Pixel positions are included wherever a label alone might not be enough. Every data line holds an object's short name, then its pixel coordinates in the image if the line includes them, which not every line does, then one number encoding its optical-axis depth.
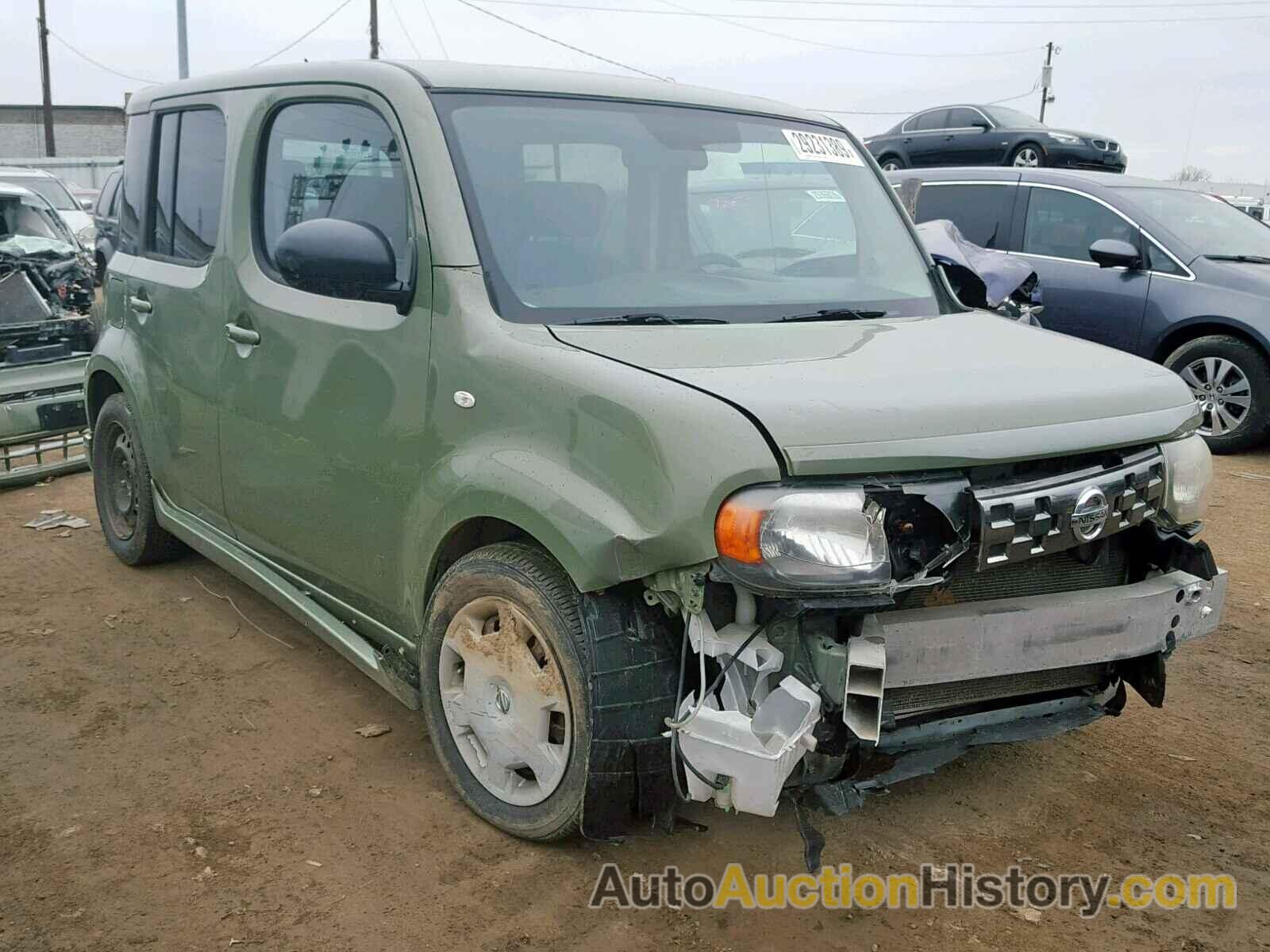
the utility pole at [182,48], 21.25
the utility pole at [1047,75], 41.03
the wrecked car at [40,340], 6.75
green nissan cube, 2.44
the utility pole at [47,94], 36.41
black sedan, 13.84
